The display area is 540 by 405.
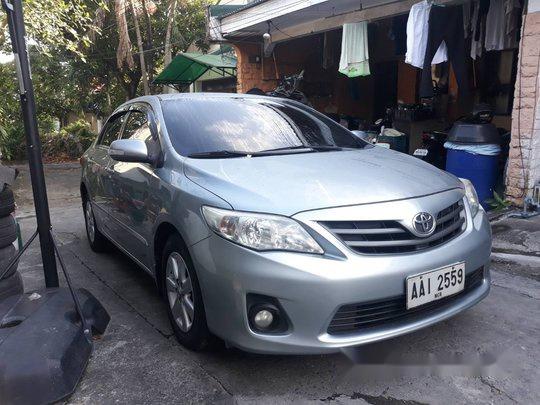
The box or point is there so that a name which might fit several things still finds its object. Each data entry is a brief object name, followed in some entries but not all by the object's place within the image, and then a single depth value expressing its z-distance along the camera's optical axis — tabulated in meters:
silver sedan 2.14
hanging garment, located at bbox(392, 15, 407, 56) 7.96
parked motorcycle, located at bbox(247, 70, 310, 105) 8.71
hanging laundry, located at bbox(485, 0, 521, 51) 5.81
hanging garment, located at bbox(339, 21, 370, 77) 7.65
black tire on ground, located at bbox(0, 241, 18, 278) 3.07
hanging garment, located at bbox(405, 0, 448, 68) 6.08
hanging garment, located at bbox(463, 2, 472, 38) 6.23
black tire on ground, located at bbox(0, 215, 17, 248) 3.11
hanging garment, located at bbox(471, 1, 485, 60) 6.16
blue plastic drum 5.47
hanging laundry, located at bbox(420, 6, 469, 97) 6.07
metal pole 2.78
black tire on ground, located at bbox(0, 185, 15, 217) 3.09
